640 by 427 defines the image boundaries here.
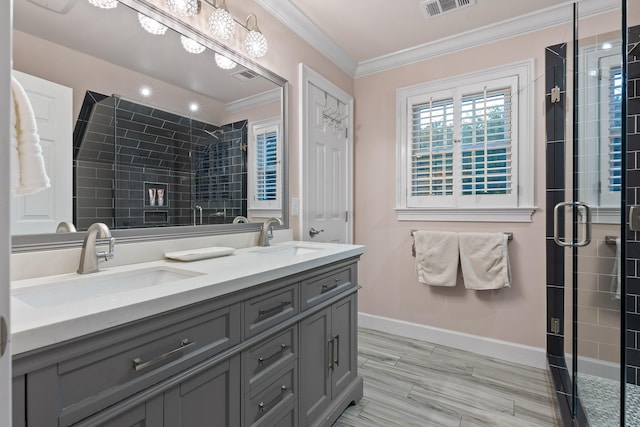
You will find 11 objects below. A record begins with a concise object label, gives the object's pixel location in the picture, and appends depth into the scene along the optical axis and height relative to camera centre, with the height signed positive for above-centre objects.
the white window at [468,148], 2.33 +0.48
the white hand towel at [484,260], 2.32 -0.38
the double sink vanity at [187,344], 0.65 -0.37
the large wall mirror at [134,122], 1.11 +0.39
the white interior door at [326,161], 2.38 +0.39
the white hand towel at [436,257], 2.49 -0.39
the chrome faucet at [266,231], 1.95 -0.14
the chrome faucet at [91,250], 1.11 -0.14
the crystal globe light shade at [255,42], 1.83 +0.96
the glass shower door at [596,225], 1.33 -0.08
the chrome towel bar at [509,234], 2.36 -0.19
